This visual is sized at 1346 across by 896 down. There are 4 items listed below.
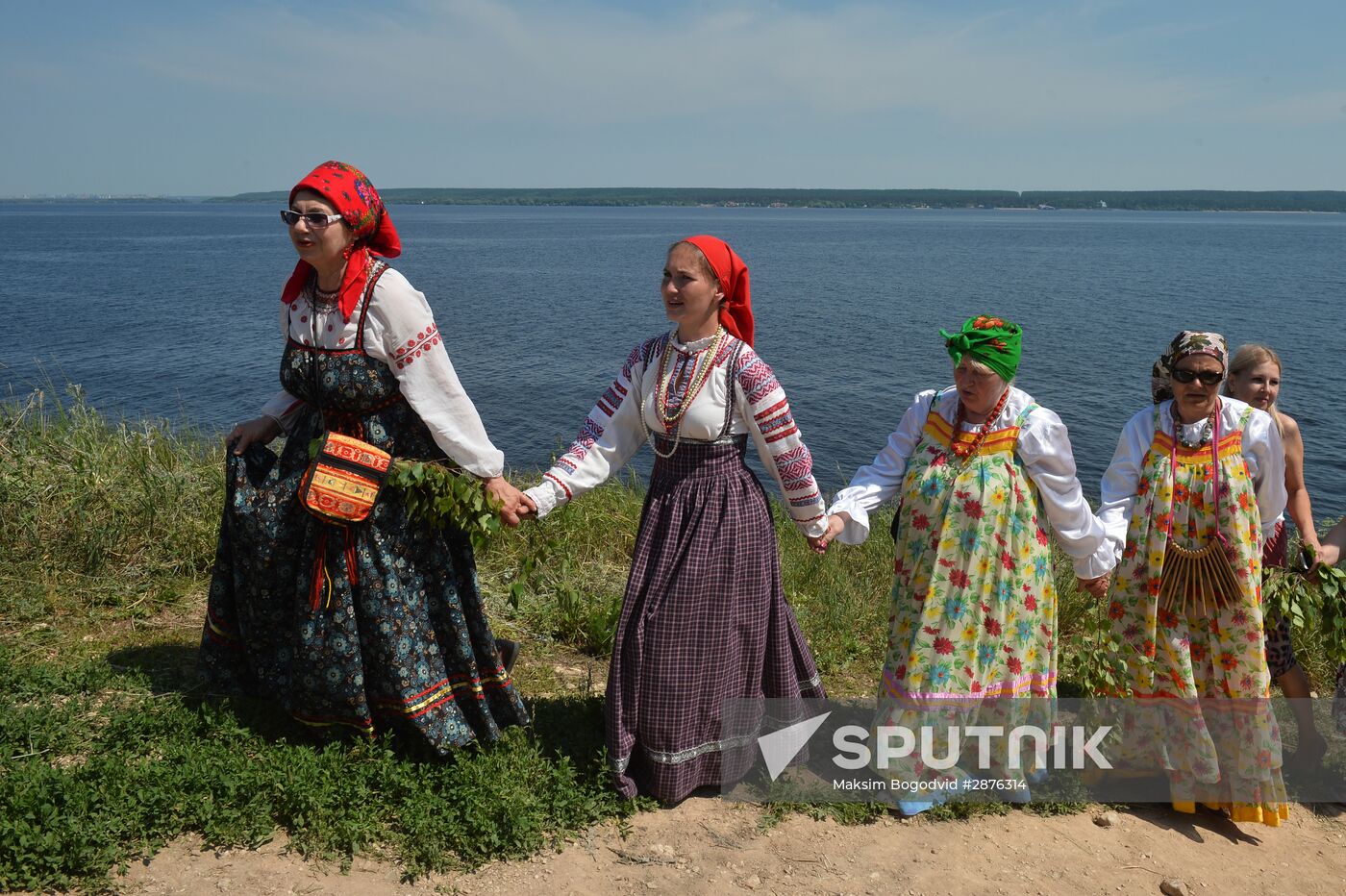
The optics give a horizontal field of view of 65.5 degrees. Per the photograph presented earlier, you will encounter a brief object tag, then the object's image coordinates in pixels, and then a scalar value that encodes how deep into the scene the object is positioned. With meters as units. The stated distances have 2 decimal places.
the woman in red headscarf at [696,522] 4.00
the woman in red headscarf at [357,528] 3.93
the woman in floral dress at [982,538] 4.11
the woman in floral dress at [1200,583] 4.31
